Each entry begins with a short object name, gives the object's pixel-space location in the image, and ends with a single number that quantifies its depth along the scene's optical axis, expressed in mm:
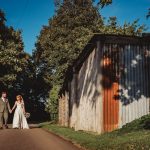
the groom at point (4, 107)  12376
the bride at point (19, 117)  12498
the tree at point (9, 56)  22495
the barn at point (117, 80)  9199
